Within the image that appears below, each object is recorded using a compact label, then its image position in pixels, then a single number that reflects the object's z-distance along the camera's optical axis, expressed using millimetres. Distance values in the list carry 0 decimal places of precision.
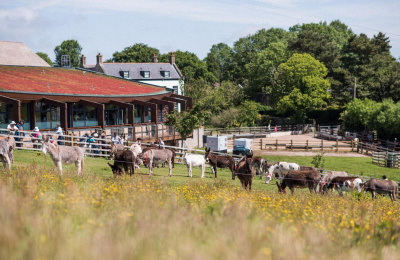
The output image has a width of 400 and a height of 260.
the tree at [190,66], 115875
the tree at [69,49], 165750
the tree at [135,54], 125750
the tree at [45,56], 182138
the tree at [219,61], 116562
